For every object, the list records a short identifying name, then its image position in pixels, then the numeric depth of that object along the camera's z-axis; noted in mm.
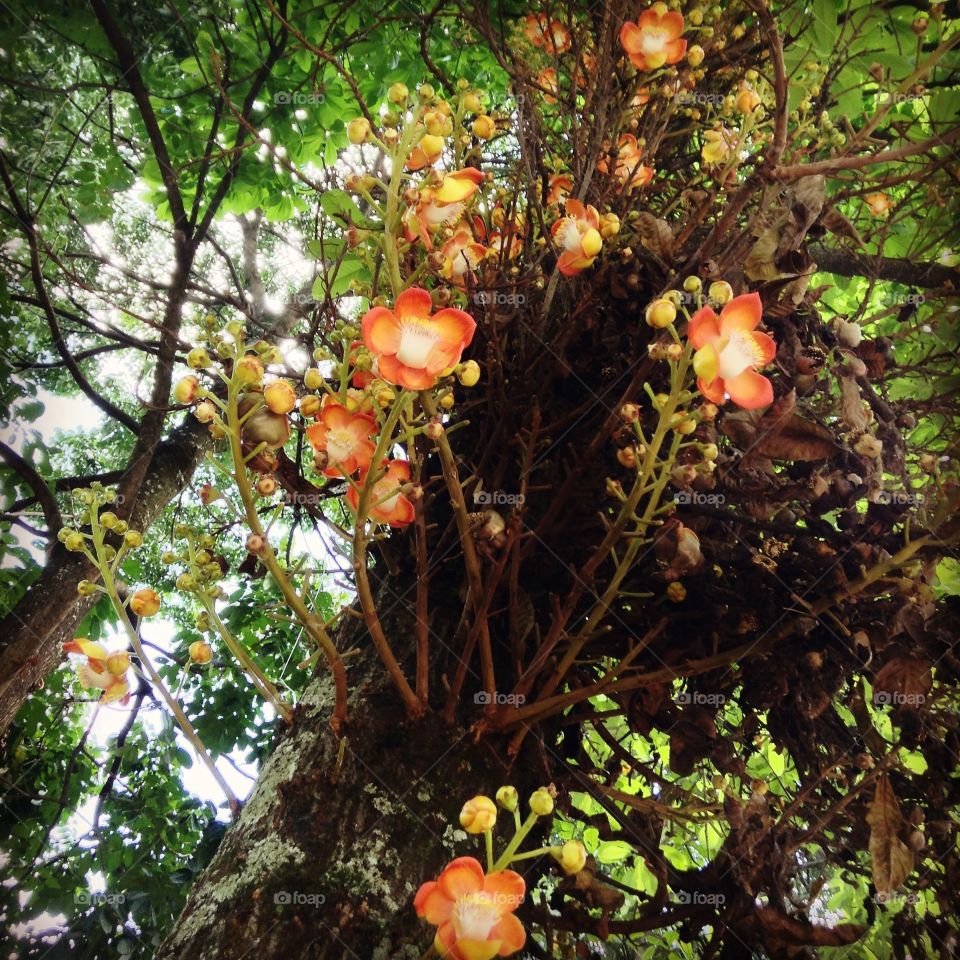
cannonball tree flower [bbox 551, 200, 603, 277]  1041
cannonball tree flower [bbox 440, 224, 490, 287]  1077
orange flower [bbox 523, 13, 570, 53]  1765
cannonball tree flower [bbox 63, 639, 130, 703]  928
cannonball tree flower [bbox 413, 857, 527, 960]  637
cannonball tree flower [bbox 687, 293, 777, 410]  794
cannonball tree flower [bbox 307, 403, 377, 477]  892
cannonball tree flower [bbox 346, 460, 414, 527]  950
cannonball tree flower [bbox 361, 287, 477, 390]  768
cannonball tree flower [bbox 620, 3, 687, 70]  1266
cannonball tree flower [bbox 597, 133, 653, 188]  1402
